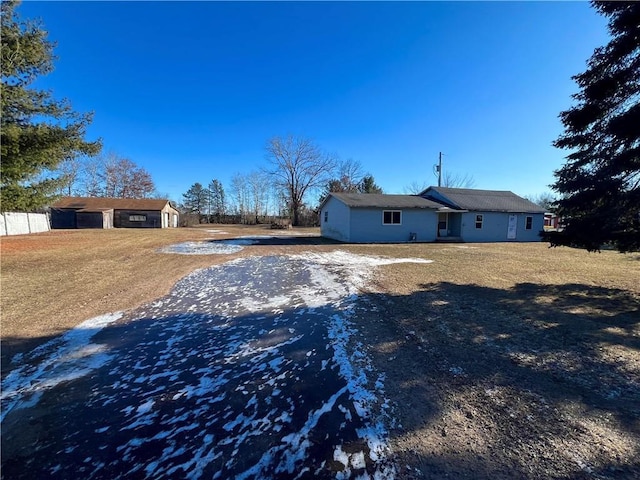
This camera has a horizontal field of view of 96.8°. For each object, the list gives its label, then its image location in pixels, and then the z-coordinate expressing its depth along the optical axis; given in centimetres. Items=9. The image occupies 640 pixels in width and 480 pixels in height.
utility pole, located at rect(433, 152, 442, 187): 2975
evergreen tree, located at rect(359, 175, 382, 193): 4168
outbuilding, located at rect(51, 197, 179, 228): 3222
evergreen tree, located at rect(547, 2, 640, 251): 557
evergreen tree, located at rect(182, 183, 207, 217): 6097
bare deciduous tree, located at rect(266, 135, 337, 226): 4022
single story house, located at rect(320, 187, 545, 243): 1838
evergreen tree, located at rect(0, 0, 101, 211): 757
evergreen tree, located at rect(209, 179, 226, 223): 6072
